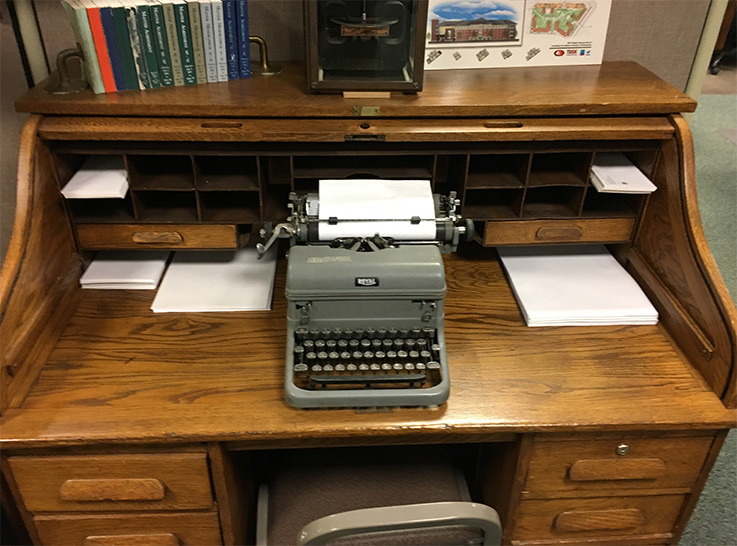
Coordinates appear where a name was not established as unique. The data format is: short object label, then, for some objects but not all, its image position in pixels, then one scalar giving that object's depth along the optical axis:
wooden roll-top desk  1.16
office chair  1.33
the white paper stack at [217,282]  1.43
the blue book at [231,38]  1.35
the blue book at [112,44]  1.28
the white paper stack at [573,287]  1.40
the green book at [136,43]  1.28
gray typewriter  1.17
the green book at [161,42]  1.30
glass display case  1.33
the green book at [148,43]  1.29
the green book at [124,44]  1.28
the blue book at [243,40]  1.36
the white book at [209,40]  1.33
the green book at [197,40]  1.32
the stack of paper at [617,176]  1.38
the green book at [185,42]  1.31
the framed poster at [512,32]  1.52
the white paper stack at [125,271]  1.48
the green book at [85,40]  1.27
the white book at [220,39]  1.34
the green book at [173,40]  1.30
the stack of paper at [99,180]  1.32
